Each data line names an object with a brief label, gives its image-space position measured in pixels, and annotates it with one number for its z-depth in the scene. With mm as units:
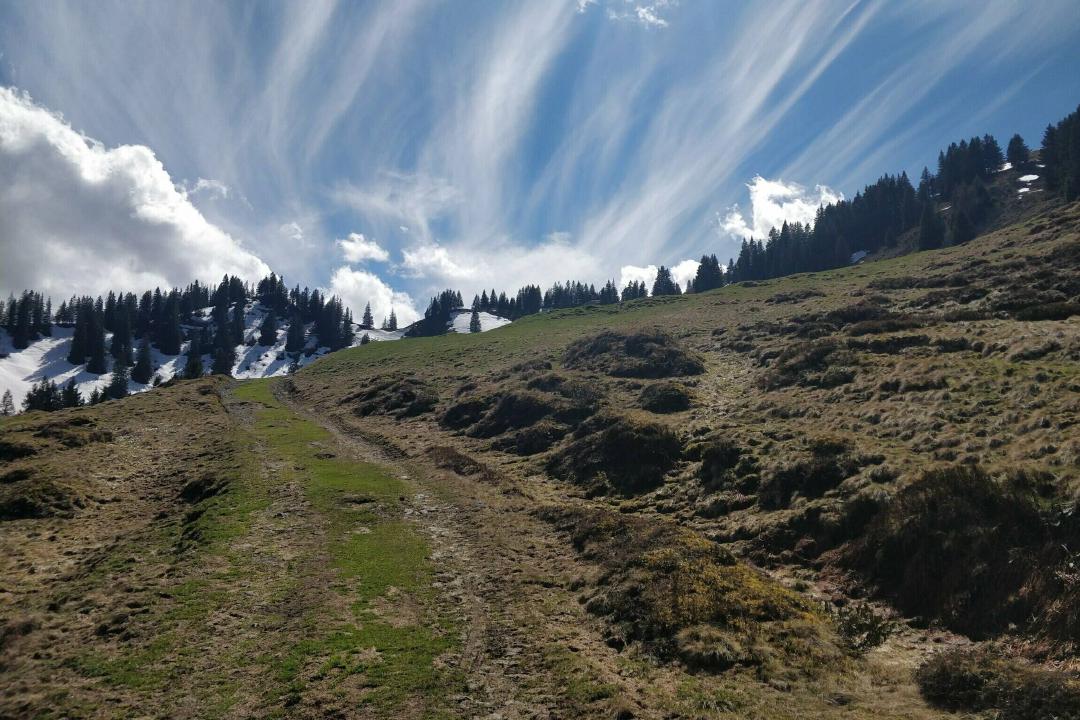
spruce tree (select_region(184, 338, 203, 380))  128125
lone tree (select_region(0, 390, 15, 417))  130000
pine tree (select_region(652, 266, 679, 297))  174625
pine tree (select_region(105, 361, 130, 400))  130375
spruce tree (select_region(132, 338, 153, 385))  154875
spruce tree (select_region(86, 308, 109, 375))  161375
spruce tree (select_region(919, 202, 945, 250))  118188
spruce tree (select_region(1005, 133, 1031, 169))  155000
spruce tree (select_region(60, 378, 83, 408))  120712
